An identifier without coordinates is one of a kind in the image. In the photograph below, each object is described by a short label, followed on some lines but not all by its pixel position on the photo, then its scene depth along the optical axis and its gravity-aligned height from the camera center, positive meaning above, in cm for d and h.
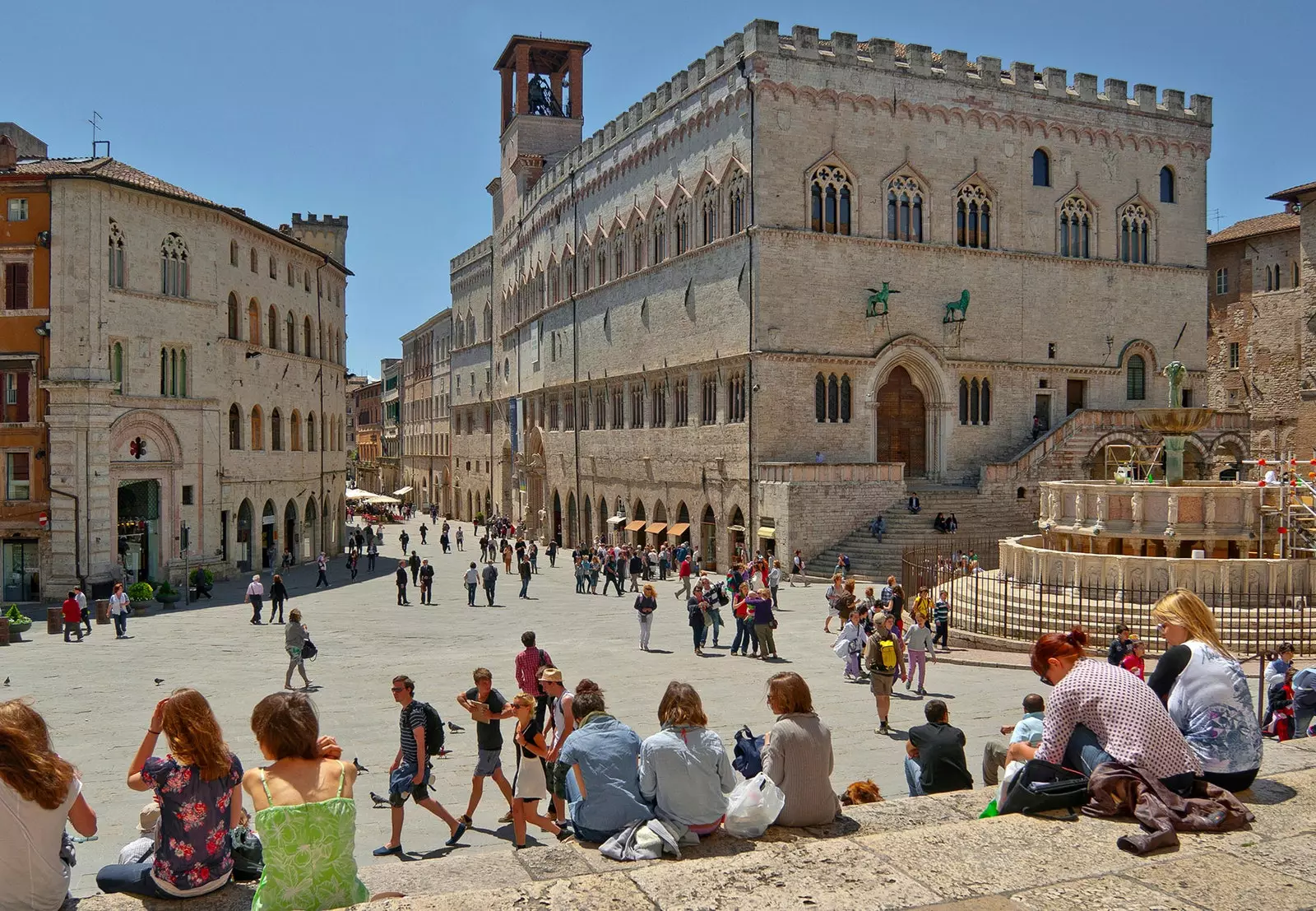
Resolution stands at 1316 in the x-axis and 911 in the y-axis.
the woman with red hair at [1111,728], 609 -147
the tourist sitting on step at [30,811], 514 -164
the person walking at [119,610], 2450 -320
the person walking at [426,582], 3112 -324
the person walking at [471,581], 3031 -314
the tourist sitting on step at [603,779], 683 -203
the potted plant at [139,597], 2905 -343
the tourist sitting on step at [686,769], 670 -189
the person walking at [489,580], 3016 -308
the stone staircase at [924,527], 3297 -184
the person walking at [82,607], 2478 -325
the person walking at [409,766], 922 -256
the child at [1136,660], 1138 -203
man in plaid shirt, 1213 -228
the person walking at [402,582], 3064 -321
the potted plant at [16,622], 2467 -355
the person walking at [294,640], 1731 -276
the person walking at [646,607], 2106 -269
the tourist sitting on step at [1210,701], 642 -138
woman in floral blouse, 559 -180
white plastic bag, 664 -209
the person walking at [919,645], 1625 -263
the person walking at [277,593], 2625 -303
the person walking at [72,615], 2428 -328
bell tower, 6016 +2078
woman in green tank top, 526 -169
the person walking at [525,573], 3222 -308
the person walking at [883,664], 1384 -252
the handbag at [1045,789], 628 -187
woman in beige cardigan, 681 -187
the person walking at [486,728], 964 -239
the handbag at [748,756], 788 -212
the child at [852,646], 1762 -288
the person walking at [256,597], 2642 -314
